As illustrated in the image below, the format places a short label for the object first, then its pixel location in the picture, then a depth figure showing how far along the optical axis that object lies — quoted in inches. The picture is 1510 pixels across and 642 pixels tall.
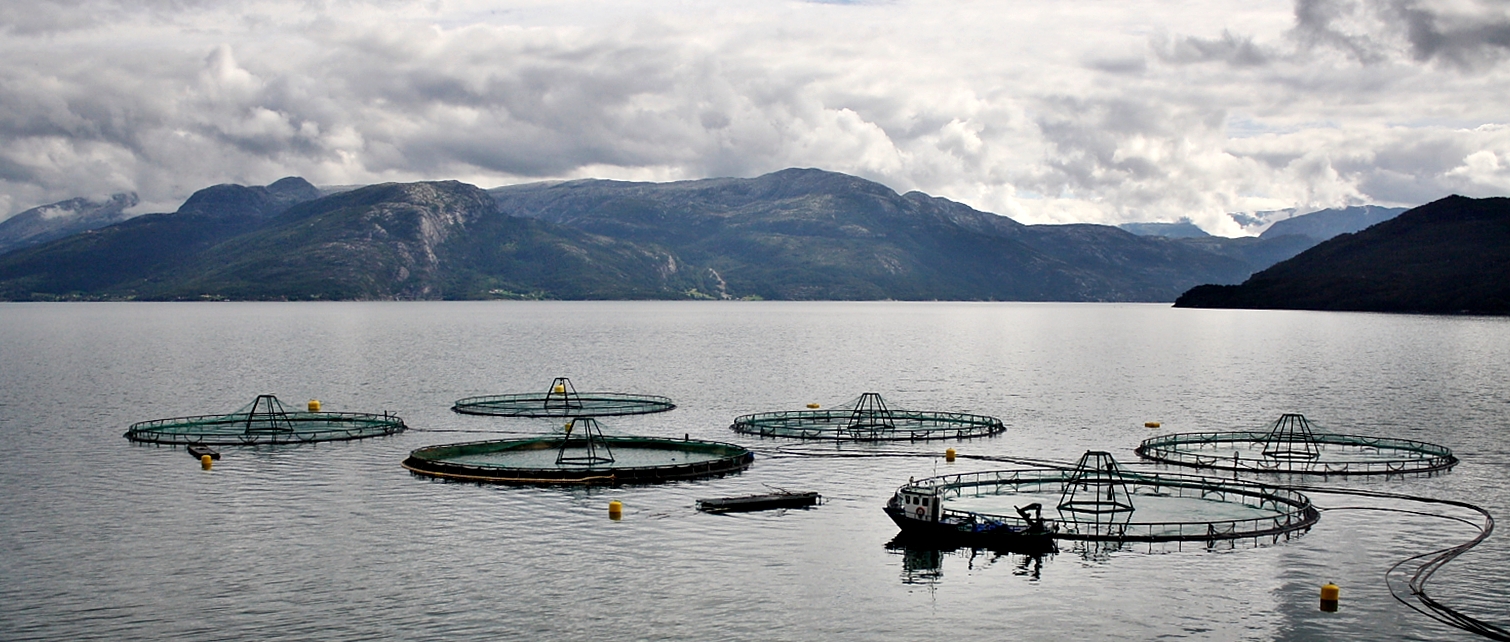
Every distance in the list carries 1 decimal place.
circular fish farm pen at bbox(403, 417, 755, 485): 4005.9
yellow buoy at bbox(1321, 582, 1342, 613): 2600.9
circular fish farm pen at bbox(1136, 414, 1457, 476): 4468.5
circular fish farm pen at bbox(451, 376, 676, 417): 6200.8
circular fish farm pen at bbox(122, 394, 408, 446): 4977.9
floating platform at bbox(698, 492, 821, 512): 3572.8
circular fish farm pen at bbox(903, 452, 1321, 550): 3280.0
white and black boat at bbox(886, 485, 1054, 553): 3144.7
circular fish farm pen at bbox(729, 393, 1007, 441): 5310.0
